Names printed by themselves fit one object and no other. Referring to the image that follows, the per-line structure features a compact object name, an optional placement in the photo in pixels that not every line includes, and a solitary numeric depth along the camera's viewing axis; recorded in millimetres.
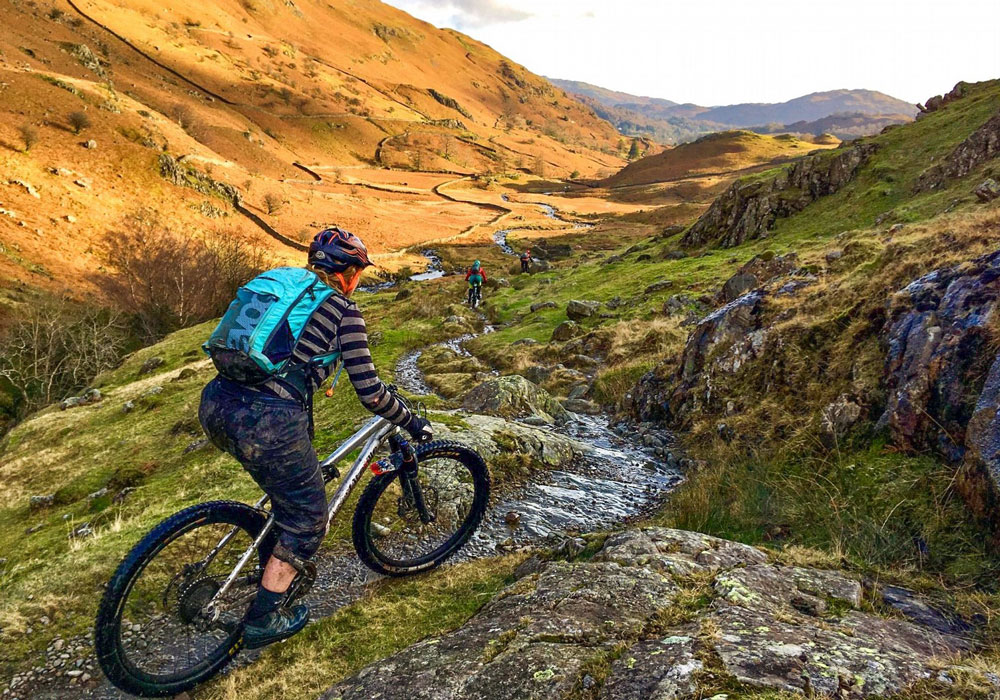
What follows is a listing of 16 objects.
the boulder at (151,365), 25066
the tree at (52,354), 29172
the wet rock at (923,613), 4462
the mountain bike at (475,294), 34588
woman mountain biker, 4754
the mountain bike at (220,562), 4742
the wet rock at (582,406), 15289
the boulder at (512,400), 12773
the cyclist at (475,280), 33688
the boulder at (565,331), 23656
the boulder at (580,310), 26384
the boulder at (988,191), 18559
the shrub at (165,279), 36750
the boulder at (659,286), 28214
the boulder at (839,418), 7973
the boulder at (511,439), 9547
